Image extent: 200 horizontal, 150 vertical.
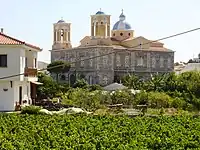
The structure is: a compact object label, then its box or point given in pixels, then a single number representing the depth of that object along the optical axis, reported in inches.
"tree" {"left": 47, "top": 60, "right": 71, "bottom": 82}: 2735.7
